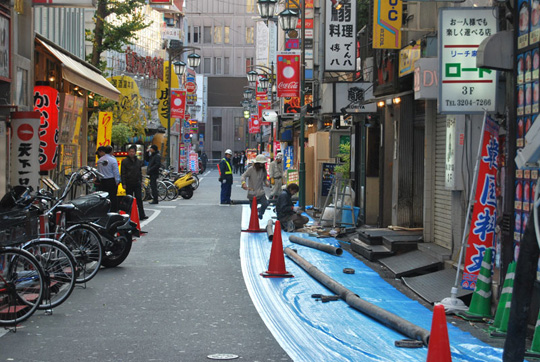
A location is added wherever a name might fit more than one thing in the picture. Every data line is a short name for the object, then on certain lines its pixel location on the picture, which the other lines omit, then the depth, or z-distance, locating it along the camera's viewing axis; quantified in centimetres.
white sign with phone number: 1026
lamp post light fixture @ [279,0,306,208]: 2591
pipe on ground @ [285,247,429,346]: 808
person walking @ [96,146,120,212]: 1883
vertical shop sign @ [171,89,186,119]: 4272
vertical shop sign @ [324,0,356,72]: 2253
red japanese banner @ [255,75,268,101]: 5193
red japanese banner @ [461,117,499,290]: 975
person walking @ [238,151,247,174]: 7293
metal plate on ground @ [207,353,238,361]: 724
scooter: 3284
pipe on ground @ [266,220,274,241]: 1788
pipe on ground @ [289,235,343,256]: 1545
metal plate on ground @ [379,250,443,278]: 1284
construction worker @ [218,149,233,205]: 2908
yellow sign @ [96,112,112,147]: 2398
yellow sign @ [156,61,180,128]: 4334
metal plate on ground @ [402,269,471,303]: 1076
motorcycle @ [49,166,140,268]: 1188
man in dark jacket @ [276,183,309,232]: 1961
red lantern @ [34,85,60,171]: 1644
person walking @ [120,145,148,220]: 2166
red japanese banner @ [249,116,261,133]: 6536
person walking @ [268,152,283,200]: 2738
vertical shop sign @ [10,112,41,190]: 1429
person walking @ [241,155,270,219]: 2186
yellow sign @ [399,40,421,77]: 1423
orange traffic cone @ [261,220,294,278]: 1242
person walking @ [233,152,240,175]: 7344
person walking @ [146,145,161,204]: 2825
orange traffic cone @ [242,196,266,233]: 1930
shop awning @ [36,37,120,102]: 1728
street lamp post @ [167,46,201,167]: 3903
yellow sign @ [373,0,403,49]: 1541
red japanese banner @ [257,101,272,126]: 5141
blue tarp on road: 768
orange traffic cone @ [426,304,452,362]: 616
